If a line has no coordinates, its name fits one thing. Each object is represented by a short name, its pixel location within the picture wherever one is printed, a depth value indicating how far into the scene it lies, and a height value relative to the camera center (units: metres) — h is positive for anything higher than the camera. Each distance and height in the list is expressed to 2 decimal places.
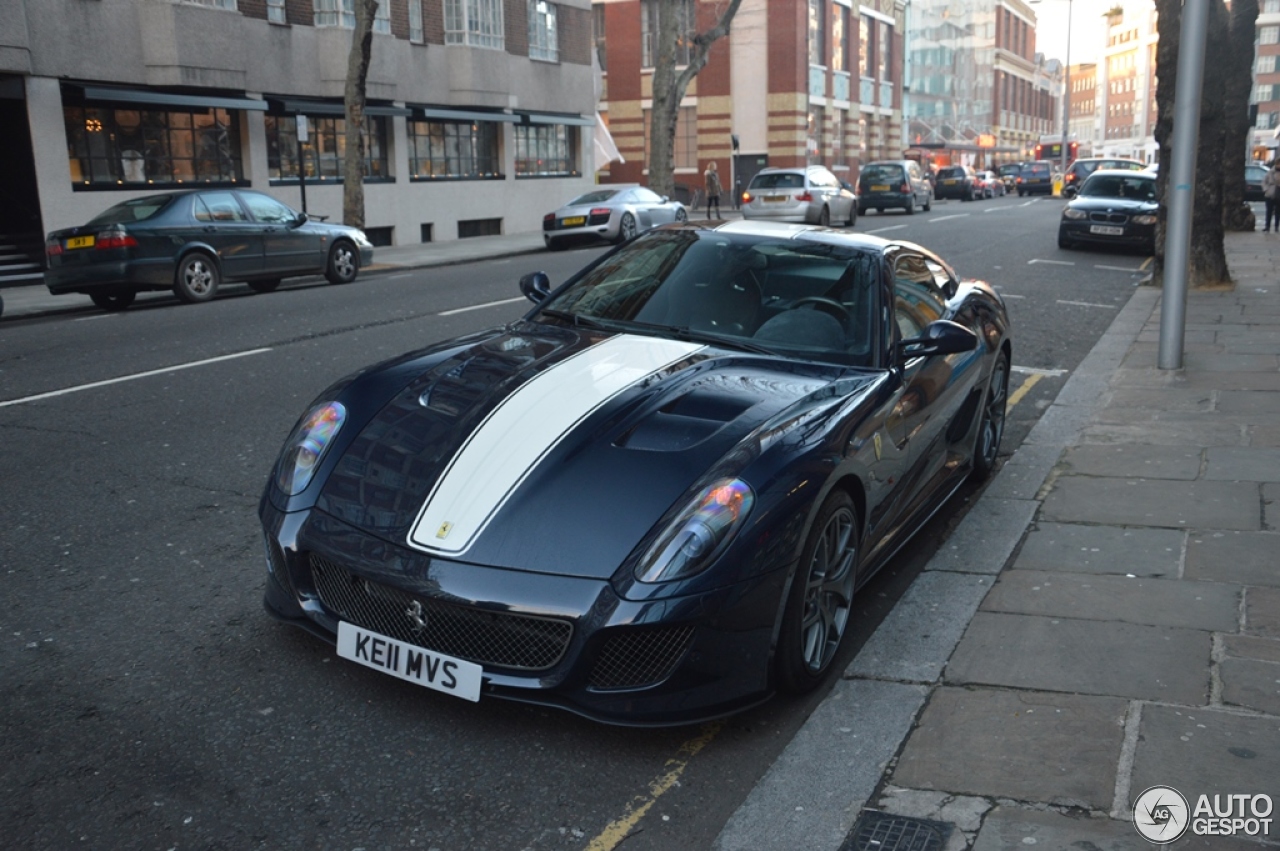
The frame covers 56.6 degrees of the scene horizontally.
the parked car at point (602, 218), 25.36 -0.88
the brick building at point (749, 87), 50.28 +3.67
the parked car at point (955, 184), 52.47 -0.69
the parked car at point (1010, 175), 66.19 -0.45
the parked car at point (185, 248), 14.62 -0.78
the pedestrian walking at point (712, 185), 40.31 -0.38
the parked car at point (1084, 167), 41.38 -0.07
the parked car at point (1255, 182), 46.47 -0.81
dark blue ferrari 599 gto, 3.24 -0.94
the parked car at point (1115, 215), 20.72 -0.87
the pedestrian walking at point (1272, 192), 26.27 -0.68
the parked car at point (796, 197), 30.06 -0.64
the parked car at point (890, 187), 37.47 -0.54
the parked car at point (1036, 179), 60.50 -0.64
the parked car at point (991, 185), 56.58 -0.85
